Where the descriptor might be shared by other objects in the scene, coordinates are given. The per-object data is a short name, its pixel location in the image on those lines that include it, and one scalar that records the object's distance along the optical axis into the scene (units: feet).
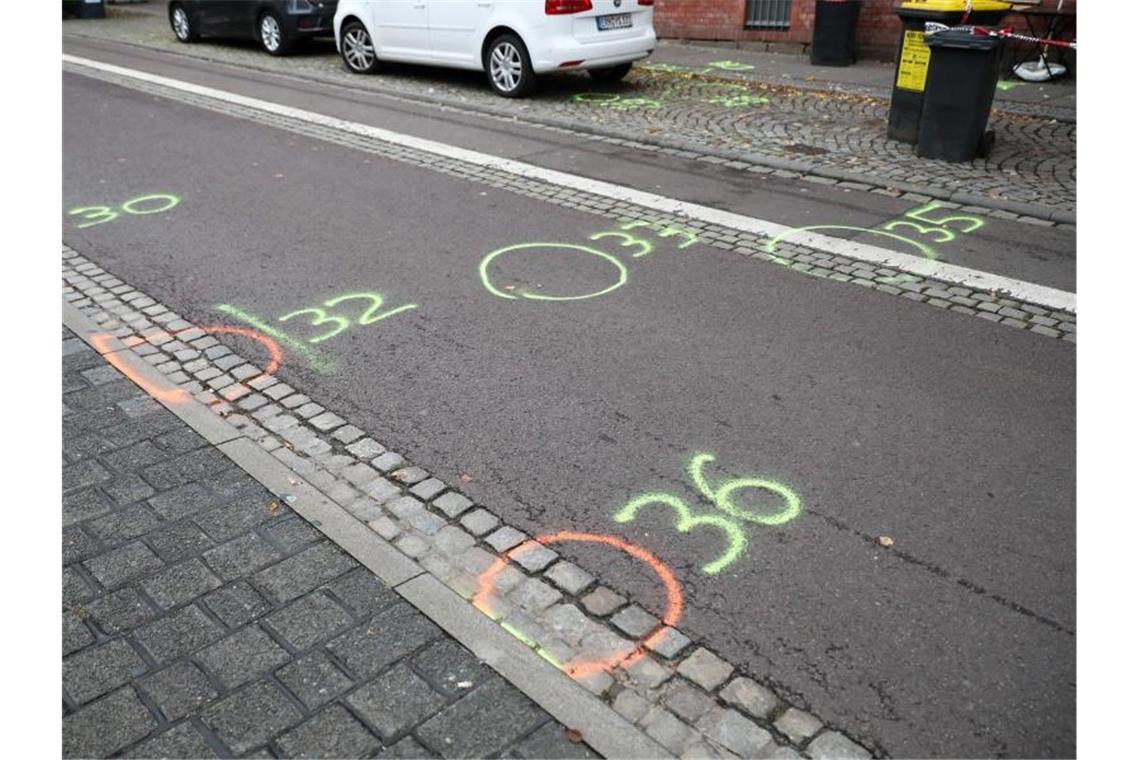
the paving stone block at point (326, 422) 14.56
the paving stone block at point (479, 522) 11.98
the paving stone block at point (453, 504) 12.37
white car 37.29
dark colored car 52.75
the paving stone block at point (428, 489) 12.73
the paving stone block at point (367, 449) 13.75
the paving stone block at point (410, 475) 13.07
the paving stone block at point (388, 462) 13.42
